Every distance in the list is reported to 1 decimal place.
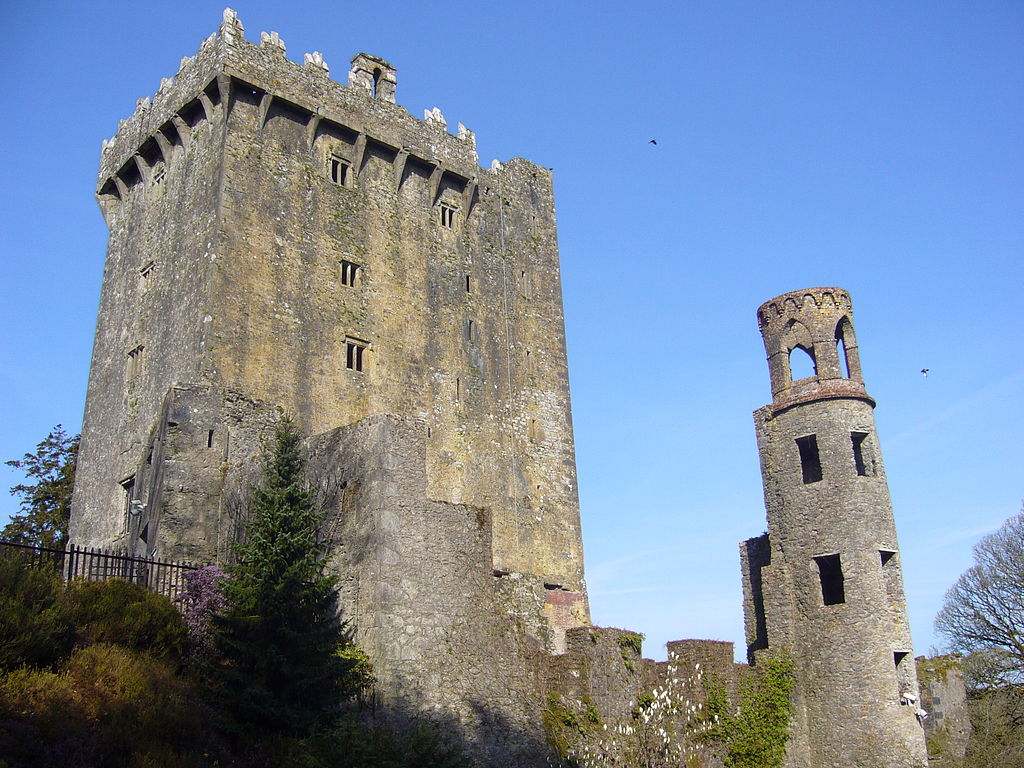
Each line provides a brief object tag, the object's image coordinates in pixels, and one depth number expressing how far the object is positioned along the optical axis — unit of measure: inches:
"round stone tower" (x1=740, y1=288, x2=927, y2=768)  1027.9
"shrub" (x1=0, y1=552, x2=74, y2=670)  569.9
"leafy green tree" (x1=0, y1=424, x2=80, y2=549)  1318.9
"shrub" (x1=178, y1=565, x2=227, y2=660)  695.1
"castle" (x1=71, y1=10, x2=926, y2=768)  931.3
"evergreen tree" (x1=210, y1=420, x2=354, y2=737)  624.4
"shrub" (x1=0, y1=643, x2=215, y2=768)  516.4
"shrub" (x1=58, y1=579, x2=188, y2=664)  646.5
